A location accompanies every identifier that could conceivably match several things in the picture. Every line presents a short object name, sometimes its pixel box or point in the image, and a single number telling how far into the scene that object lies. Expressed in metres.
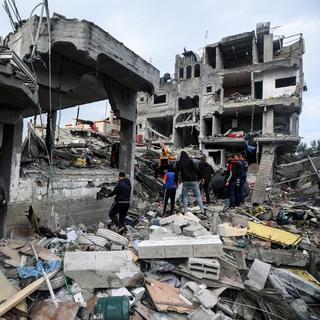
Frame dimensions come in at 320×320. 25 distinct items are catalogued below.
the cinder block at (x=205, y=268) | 4.86
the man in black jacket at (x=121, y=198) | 7.24
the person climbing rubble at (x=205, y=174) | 10.33
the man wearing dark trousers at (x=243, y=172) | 9.20
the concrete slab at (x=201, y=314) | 4.07
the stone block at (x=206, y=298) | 4.32
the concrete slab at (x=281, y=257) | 5.94
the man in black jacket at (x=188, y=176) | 8.23
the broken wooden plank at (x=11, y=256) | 4.96
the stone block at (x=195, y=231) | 6.18
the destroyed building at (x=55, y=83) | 6.06
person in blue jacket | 8.55
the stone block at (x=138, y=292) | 4.31
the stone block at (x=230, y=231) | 6.62
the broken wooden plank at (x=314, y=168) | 14.44
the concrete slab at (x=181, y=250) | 5.12
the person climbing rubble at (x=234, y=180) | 8.99
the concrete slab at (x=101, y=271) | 4.47
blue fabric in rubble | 4.55
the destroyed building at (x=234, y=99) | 25.47
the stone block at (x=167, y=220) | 7.11
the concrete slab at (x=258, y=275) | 5.12
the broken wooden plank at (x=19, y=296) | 3.71
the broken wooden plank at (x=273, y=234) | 6.46
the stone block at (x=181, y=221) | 6.56
